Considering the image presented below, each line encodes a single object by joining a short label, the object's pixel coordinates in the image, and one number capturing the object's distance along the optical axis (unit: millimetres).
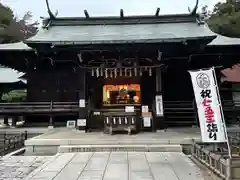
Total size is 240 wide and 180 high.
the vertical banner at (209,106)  3980
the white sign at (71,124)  8828
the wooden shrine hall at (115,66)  6823
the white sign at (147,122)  7012
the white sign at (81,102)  7348
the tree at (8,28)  19970
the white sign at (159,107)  7050
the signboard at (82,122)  7229
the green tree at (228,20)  17336
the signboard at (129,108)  6924
